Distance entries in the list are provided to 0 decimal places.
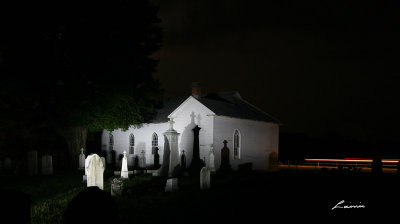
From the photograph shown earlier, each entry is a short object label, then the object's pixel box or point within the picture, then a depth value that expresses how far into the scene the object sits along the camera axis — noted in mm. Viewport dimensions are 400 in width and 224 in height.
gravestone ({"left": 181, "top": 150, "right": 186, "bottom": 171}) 33312
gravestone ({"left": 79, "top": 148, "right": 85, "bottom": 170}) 30781
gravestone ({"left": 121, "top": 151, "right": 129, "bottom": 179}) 23703
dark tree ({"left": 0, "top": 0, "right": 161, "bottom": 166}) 28578
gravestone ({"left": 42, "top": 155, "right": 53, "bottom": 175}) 27000
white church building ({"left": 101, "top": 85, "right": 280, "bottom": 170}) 32469
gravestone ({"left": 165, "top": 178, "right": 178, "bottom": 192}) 17000
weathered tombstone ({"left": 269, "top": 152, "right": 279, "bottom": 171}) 37419
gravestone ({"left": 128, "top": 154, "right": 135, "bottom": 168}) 38969
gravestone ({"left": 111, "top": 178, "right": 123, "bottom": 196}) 16109
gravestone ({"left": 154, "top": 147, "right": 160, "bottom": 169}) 33228
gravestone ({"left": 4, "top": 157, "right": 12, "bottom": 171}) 30344
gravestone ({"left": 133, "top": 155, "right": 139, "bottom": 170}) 38650
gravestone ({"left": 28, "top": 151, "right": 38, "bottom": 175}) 26953
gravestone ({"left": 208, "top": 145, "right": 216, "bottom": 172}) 28766
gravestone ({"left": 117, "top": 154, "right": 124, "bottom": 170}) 40094
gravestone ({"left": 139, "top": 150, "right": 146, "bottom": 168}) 34312
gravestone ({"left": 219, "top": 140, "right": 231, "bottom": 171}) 32219
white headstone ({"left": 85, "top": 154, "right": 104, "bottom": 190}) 16234
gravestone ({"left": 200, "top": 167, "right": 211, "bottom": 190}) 18062
